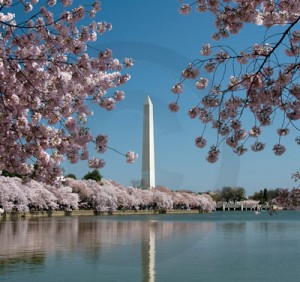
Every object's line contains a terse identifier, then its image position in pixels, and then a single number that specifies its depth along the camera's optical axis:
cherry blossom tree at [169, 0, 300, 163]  5.22
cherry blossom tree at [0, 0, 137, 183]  6.28
